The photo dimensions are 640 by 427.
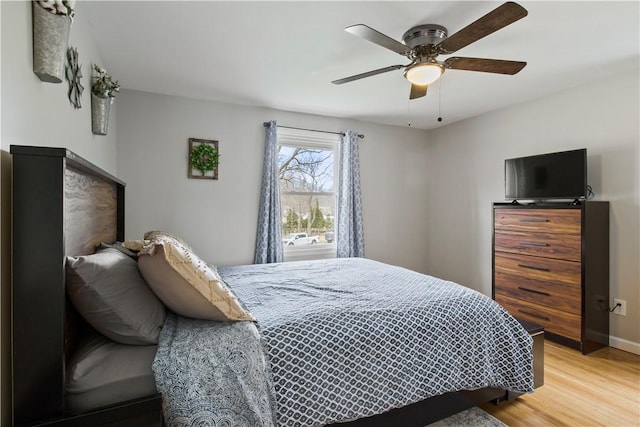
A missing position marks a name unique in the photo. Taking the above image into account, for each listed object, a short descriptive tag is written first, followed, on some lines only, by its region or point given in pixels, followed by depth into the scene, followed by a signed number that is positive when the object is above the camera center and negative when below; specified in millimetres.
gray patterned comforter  1136 -636
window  4062 +249
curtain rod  3780 +1020
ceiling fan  1831 +1003
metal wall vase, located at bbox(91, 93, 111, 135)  2039 +627
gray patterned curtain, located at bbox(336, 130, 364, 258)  4171 +45
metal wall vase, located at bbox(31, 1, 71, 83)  1064 +577
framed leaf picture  3482 +562
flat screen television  2938 +336
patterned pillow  1298 -320
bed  895 -509
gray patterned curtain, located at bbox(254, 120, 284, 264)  3717 +6
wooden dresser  2779 -569
